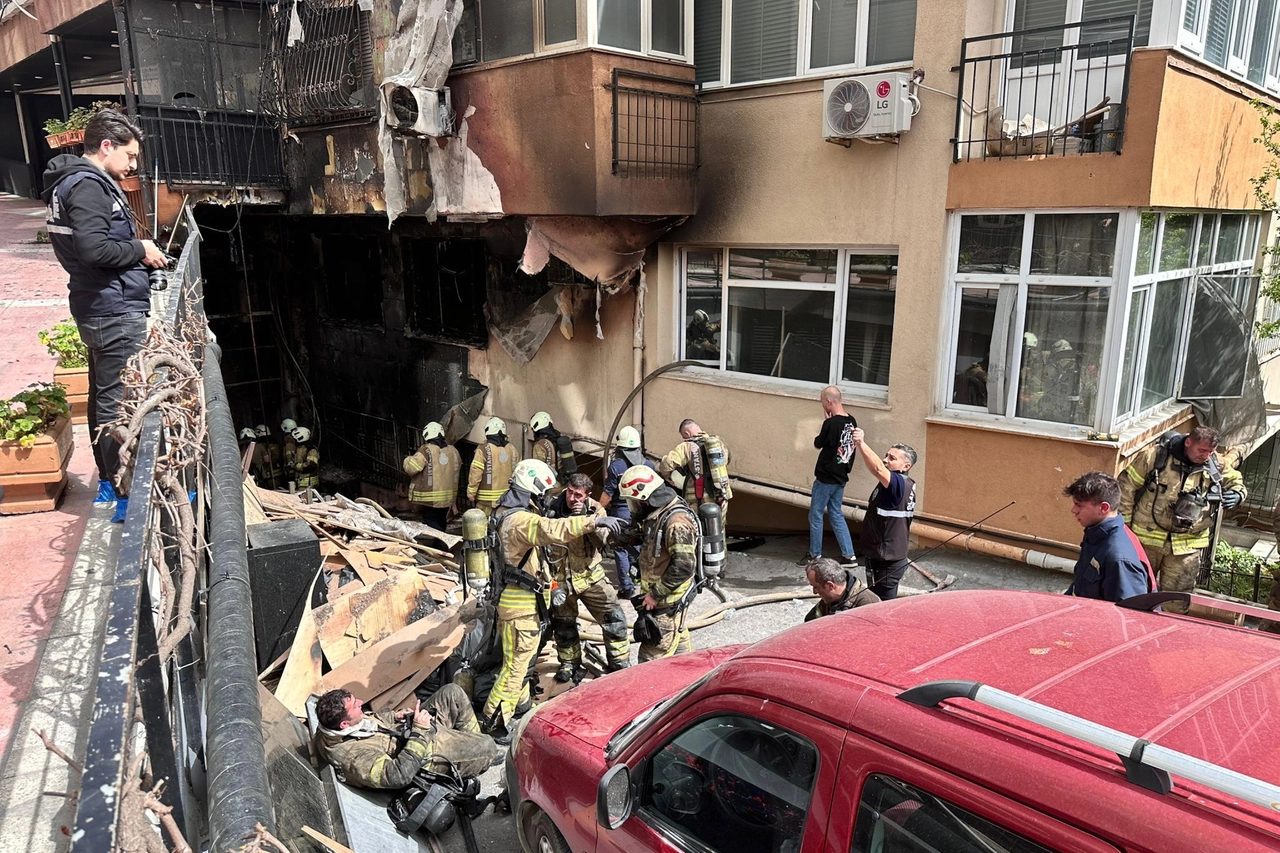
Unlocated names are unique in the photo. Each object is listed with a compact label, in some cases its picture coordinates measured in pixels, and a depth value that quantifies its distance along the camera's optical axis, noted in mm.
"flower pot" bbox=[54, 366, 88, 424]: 6574
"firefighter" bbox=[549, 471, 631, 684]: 6336
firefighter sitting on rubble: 4648
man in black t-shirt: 7656
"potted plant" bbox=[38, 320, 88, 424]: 6605
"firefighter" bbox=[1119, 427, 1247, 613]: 6223
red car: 1809
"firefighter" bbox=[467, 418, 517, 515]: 10789
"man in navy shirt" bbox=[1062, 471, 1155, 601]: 4305
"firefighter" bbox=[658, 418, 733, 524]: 8312
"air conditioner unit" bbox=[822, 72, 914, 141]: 7379
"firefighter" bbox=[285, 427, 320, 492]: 14828
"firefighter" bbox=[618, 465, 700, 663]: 6156
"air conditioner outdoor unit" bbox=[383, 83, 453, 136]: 9297
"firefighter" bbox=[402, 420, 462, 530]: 11781
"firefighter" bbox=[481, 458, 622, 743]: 6066
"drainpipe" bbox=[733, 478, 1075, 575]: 7449
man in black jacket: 3711
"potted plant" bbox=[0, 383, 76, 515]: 4922
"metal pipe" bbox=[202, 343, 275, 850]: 1223
